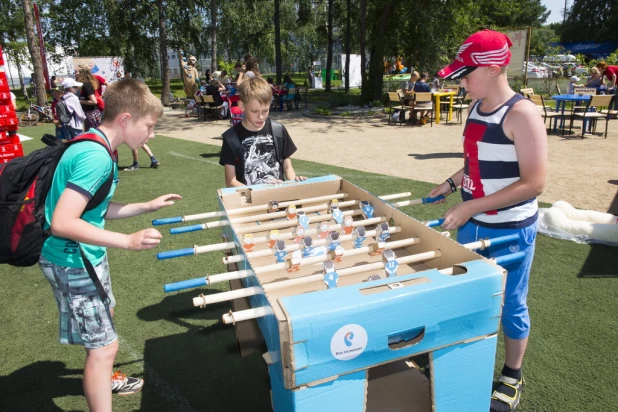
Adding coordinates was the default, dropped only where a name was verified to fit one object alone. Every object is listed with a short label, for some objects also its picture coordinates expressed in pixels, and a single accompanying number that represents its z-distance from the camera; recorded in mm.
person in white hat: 8750
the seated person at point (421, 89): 14214
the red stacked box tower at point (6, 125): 8625
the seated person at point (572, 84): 14283
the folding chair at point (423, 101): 13750
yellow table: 14489
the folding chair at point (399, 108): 14742
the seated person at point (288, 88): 20609
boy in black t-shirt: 3493
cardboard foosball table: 1585
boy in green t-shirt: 2068
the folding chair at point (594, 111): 11023
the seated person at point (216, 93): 17031
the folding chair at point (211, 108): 17172
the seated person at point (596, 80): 14445
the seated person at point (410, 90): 14734
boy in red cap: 2195
